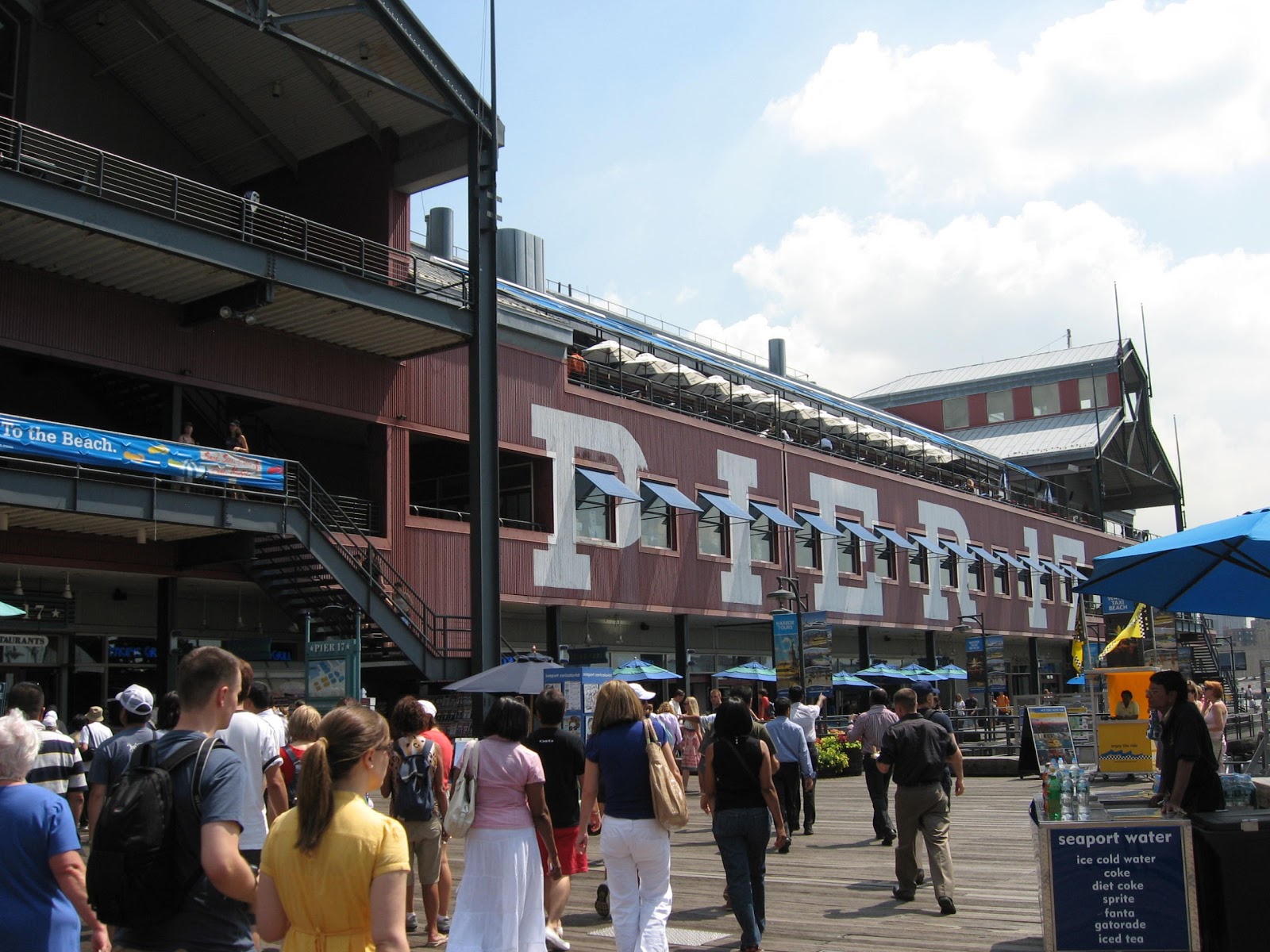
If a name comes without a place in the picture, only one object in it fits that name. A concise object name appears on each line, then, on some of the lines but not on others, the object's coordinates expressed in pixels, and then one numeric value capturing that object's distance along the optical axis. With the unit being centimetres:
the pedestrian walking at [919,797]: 1062
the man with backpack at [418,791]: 957
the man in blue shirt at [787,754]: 1440
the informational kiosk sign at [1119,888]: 756
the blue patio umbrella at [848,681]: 3409
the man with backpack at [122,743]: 555
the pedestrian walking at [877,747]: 1531
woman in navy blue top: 784
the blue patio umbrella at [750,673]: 3228
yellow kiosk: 2392
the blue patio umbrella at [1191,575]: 917
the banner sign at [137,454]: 1888
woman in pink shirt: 724
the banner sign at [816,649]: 2573
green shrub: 2708
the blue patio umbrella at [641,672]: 2728
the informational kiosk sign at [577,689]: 1688
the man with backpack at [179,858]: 421
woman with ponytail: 418
